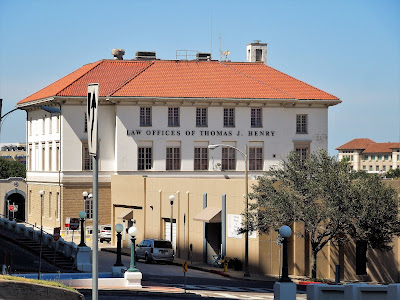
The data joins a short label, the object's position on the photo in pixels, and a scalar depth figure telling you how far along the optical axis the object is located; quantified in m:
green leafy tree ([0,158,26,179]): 174.12
